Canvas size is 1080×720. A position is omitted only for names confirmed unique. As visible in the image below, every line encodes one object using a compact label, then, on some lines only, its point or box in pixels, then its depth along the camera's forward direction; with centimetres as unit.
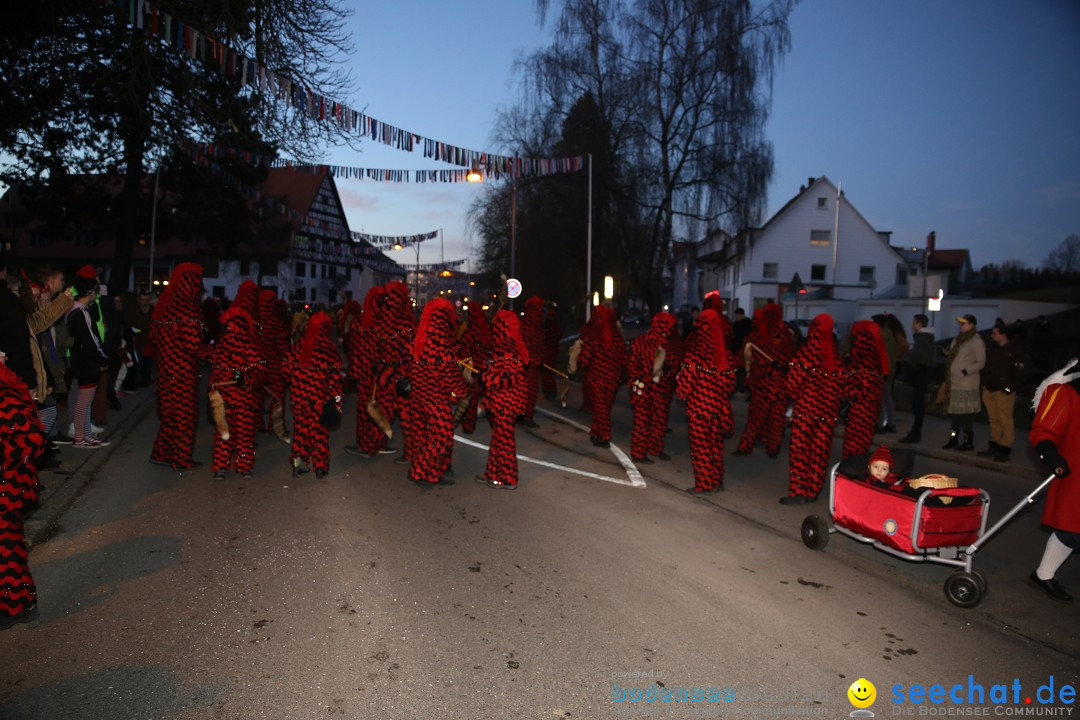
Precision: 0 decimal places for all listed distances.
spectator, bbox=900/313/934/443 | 1139
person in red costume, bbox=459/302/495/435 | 1051
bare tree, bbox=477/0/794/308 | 2639
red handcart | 504
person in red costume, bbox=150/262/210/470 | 824
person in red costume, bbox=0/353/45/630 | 407
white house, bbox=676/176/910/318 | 5069
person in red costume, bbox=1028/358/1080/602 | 488
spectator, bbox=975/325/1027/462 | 990
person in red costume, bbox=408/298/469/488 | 769
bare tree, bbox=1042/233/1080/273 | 7043
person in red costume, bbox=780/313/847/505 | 741
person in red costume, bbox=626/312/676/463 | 925
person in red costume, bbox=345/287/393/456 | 914
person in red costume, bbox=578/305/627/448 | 1080
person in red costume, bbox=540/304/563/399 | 1566
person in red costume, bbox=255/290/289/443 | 987
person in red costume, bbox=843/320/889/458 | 778
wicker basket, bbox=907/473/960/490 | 529
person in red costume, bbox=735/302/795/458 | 1008
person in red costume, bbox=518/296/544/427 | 1277
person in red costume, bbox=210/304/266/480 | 779
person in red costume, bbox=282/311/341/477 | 778
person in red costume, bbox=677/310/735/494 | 778
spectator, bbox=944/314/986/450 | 1026
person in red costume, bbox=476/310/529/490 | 777
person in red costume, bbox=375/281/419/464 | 862
